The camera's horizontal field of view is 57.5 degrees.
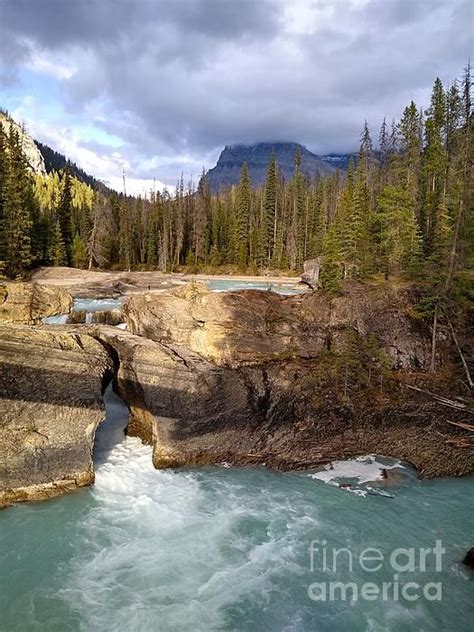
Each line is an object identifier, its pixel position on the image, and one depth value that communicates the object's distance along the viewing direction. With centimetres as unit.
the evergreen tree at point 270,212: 7000
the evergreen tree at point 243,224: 6958
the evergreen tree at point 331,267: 2306
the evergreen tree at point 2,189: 4290
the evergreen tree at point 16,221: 4418
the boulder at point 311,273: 4053
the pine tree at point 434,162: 3550
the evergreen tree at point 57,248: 5806
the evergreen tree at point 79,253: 6247
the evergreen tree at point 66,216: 6247
